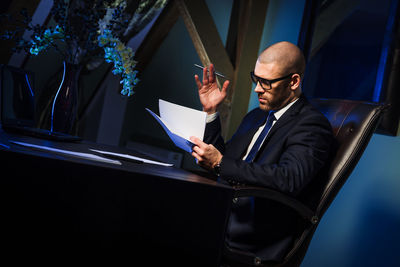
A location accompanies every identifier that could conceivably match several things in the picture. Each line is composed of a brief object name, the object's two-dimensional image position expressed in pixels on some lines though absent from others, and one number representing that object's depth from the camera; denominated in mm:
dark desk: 4182
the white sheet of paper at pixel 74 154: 4329
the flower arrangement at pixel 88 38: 4791
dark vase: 4785
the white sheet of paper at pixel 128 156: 4551
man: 4488
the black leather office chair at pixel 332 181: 4477
